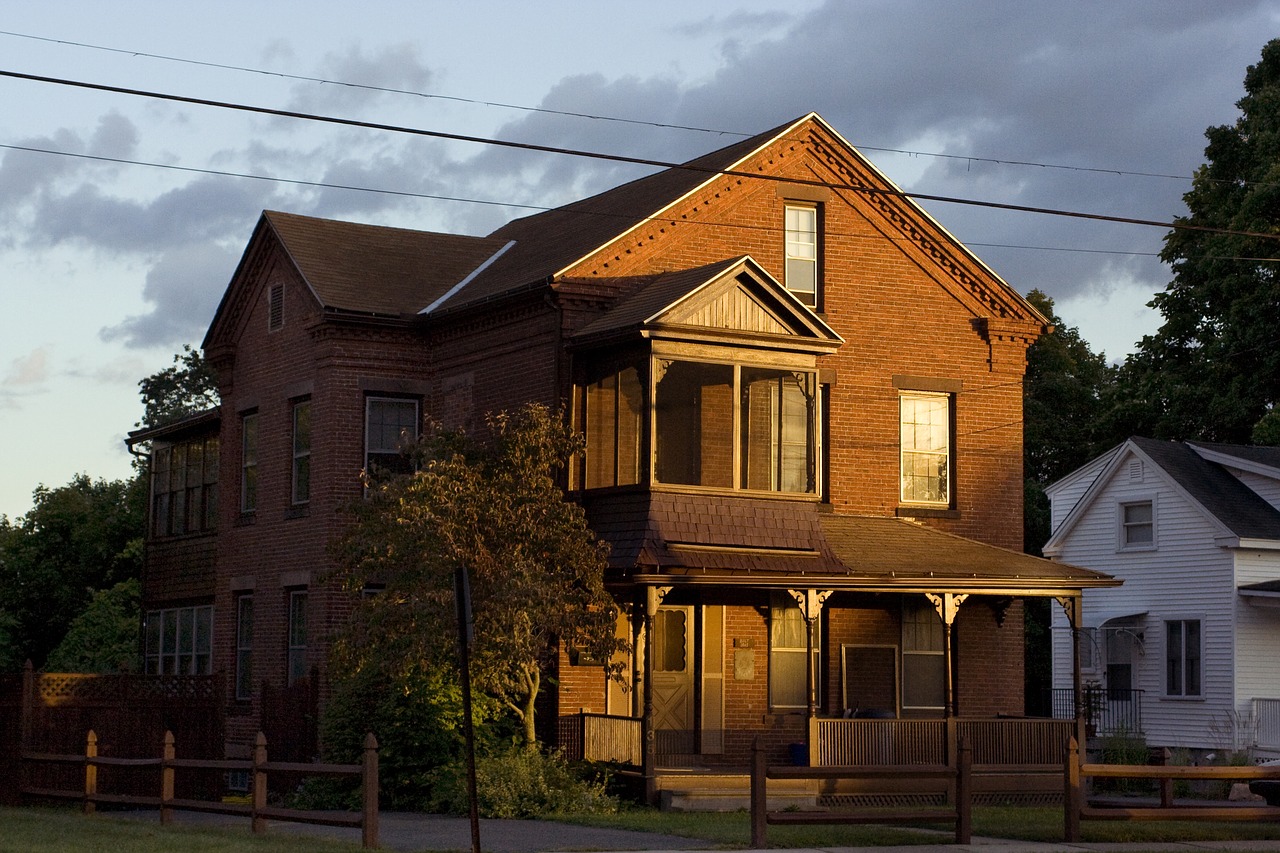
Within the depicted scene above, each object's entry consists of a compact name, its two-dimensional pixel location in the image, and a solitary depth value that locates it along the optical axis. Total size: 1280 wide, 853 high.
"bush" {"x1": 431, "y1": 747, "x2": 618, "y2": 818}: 22.95
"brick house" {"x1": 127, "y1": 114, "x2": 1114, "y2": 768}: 25.55
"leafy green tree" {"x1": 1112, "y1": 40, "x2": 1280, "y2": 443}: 48.97
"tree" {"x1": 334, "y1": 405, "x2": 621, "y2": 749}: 22.69
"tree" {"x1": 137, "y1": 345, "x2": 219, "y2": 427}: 83.38
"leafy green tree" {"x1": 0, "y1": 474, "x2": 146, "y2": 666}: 47.22
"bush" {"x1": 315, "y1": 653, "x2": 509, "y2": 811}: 24.17
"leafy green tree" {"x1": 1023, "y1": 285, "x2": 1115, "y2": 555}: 60.88
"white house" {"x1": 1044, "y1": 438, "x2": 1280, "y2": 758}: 38.00
